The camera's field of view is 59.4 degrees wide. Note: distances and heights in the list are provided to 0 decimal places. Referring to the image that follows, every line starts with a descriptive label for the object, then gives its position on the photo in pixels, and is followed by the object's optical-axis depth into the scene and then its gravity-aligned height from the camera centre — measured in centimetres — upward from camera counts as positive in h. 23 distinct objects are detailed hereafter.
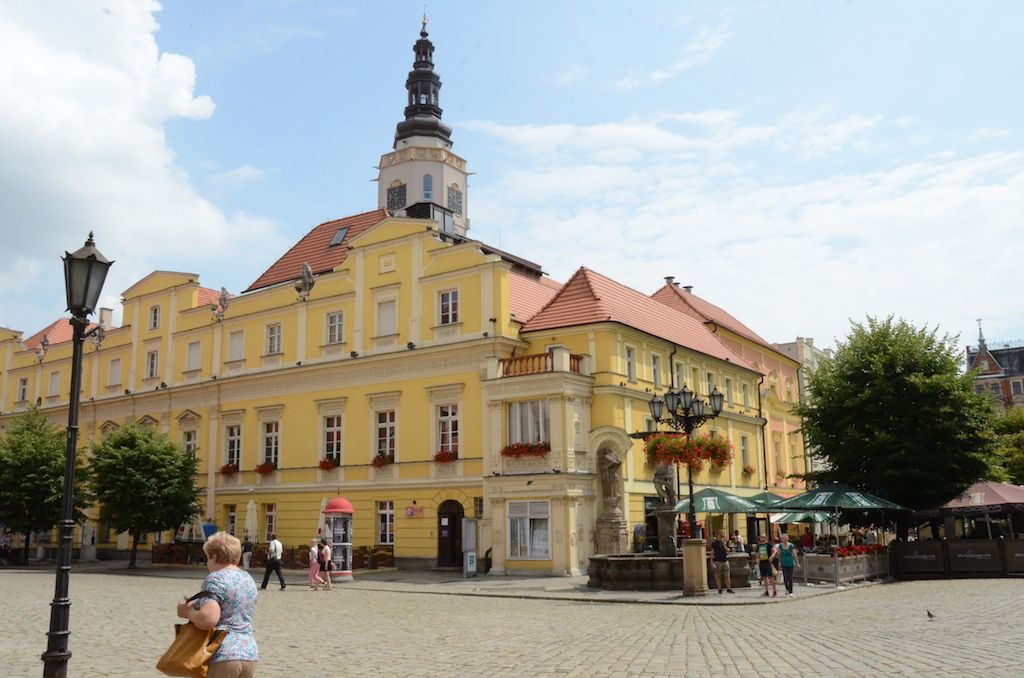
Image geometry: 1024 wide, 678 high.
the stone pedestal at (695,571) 2222 -154
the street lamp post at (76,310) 904 +220
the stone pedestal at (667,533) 2488 -68
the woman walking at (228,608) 588 -60
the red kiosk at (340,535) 3075 -71
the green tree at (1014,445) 4825 +307
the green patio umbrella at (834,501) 2847 +13
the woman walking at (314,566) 2744 -155
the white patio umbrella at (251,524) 3744 -34
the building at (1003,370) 9556 +1409
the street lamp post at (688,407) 2378 +266
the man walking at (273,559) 2689 -129
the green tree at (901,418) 3259 +314
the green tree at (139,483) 3734 +144
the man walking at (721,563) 2334 -143
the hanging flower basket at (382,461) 3581 +205
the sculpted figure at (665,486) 2547 +62
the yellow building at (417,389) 3231 +522
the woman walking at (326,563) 2719 -146
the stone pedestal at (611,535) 3200 -90
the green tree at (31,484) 4006 +159
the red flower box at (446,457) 3403 +208
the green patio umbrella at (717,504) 2855 +11
